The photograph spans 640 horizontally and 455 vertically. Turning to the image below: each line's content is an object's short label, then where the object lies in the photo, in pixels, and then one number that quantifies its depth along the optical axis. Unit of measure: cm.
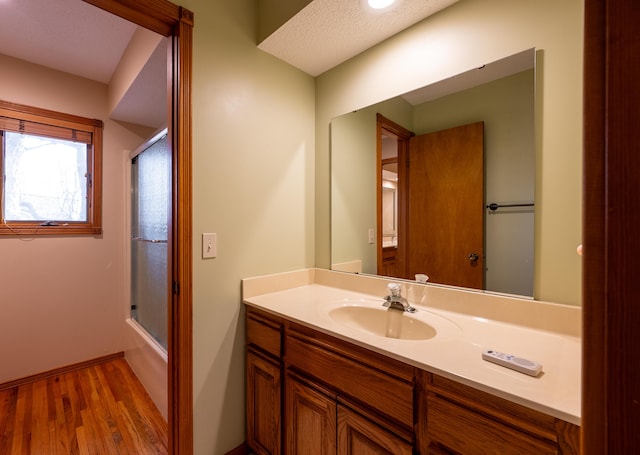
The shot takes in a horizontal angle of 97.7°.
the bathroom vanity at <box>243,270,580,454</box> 66
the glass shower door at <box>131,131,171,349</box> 201
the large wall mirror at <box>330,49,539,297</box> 110
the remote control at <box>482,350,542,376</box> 72
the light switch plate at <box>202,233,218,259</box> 133
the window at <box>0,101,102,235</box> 214
